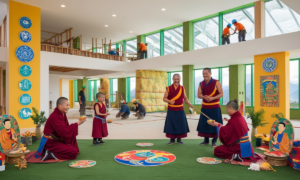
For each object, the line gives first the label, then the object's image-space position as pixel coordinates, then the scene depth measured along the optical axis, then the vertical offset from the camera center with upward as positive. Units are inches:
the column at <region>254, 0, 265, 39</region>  350.6 +114.9
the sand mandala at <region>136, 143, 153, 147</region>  181.5 -42.9
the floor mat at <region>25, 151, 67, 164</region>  135.3 -42.2
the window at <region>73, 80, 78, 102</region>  940.6 +11.9
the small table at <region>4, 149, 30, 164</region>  133.2 -40.2
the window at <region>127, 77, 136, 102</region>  737.6 +8.6
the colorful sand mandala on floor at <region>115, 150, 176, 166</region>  131.8 -42.3
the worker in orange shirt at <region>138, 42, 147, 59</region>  518.6 +97.3
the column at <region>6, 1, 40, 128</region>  309.9 +39.0
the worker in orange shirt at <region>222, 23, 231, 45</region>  377.4 +95.9
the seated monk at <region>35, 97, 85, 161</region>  136.9 -27.7
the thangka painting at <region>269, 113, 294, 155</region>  129.2 -27.3
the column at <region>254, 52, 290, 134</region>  275.0 +9.6
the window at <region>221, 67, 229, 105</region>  510.7 +19.2
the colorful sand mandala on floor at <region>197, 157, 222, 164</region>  132.0 -42.1
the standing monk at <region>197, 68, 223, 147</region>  177.9 -10.8
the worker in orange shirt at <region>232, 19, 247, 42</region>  345.1 +94.4
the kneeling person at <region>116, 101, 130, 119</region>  385.1 -35.3
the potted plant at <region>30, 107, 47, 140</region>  211.1 -28.5
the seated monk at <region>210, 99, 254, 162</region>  132.0 -28.0
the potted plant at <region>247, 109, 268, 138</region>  191.6 -23.3
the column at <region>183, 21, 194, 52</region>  472.4 +118.9
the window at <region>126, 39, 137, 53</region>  638.8 +133.7
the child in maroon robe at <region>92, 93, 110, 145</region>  186.2 -25.3
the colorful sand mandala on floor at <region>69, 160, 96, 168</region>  125.6 -42.1
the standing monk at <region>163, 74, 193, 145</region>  182.7 -20.4
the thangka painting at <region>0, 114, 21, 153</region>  138.2 -26.6
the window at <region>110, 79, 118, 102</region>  794.8 +16.8
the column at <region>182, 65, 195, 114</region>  449.5 +23.3
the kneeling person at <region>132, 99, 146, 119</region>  394.0 -35.0
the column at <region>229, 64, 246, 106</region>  459.5 +19.5
